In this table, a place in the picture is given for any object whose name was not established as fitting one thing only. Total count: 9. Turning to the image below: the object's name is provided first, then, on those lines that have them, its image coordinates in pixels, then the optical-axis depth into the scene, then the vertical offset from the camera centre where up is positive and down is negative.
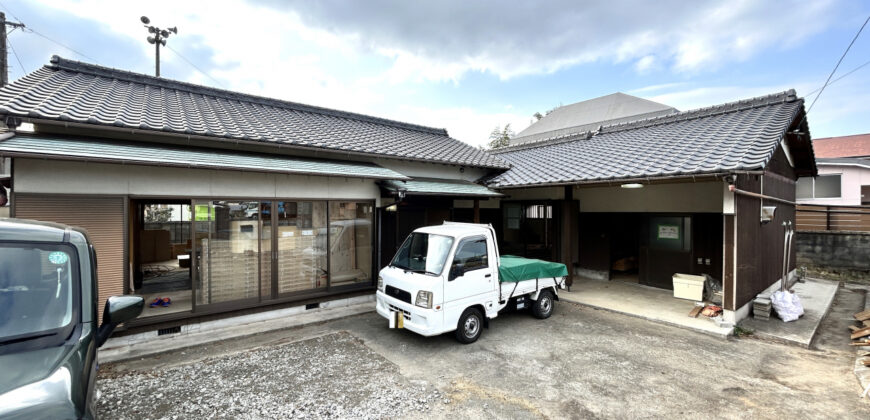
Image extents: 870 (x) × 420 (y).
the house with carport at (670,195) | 5.99 +0.33
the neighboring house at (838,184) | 12.58 +0.90
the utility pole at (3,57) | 9.60 +4.37
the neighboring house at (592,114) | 17.88 +5.35
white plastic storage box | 7.34 -1.71
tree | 27.32 +5.88
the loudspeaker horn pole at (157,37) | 12.97 +6.52
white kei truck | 4.94 -1.14
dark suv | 1.70 -0.67
